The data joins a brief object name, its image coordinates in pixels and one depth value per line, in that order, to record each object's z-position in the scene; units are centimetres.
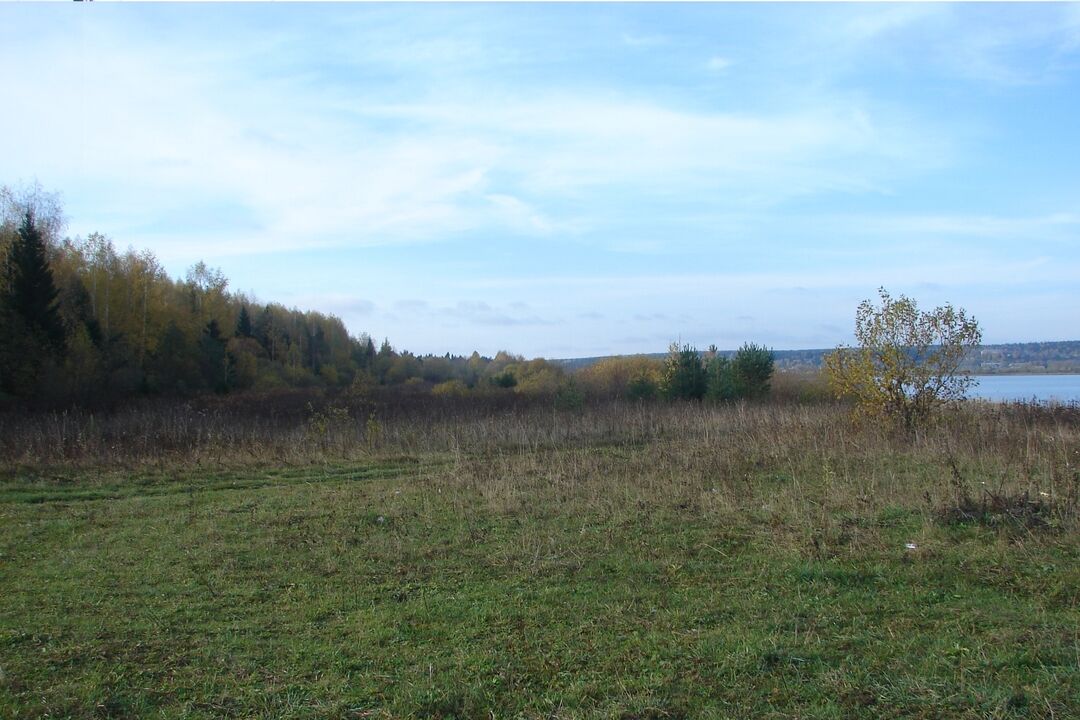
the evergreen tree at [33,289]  3412
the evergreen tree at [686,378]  2970
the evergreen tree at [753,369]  2864
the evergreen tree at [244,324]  6144
